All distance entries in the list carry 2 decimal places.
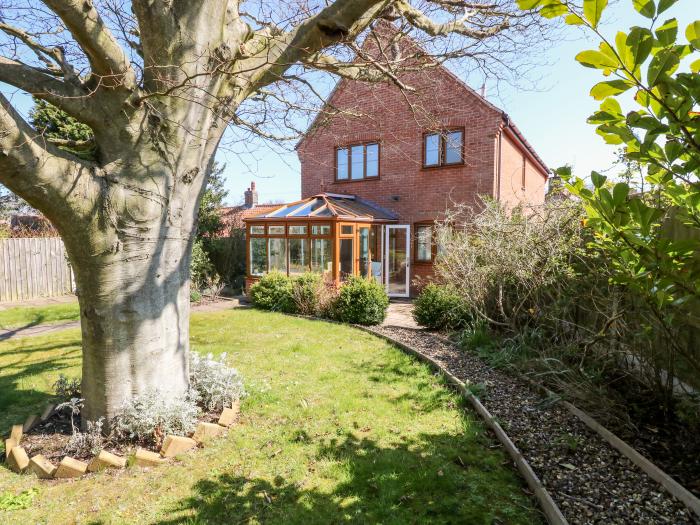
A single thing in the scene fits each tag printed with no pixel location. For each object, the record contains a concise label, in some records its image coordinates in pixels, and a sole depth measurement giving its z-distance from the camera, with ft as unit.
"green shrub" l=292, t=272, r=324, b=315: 34.14
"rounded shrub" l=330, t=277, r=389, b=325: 30.09
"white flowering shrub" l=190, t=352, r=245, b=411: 14.74
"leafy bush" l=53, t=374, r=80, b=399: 14.12
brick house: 40.45
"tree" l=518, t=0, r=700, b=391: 4.82
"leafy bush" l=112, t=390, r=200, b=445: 12.18
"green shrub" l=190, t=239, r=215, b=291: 44.96
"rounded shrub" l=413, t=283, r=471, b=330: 26.35
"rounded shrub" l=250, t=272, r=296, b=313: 36.04
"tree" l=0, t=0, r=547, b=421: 10.80
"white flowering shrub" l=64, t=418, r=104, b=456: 11.87
